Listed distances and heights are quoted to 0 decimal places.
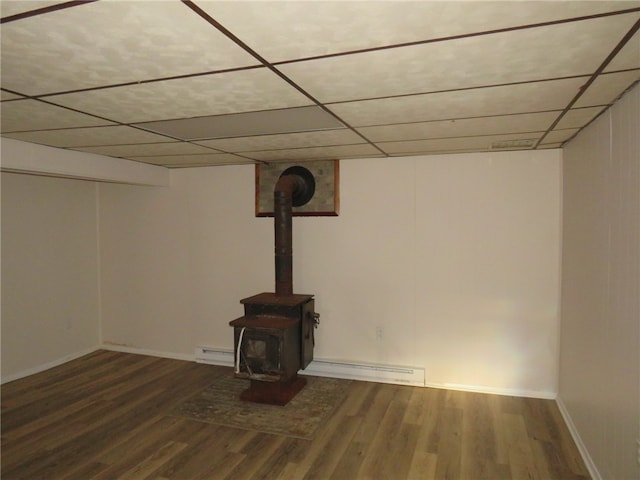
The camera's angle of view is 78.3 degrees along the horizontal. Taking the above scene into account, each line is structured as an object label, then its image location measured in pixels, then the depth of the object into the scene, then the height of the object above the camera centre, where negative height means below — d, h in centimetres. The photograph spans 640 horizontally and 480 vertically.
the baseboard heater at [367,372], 390 -146
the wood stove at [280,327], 345 -88
